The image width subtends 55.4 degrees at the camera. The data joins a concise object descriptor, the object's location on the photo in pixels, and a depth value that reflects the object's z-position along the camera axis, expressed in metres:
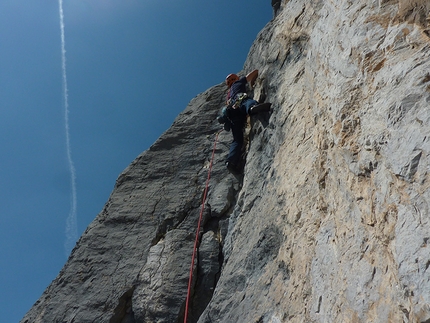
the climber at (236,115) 6.32
